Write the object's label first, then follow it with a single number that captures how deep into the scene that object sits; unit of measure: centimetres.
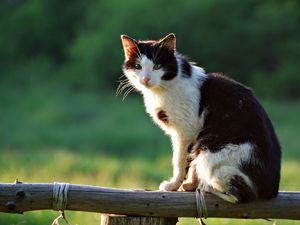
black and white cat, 444
